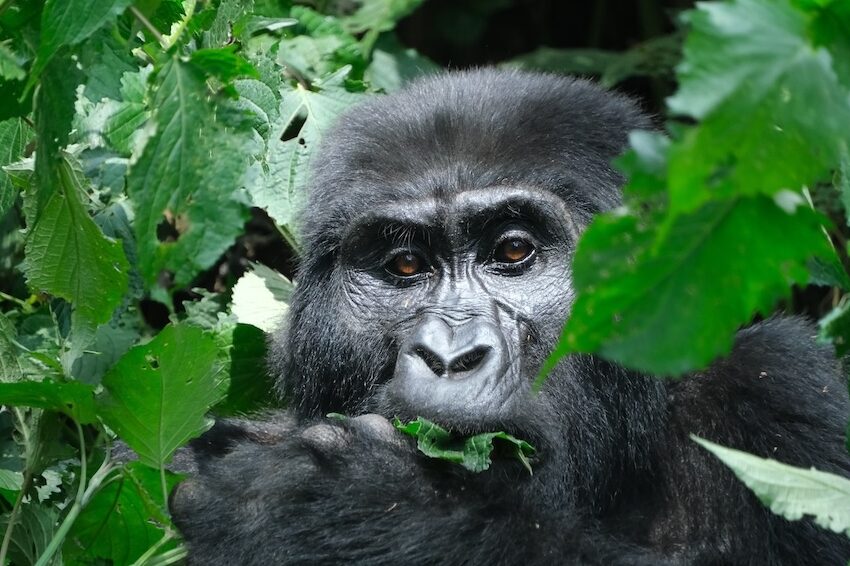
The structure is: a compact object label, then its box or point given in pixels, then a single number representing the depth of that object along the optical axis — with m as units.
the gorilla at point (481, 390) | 5.57
